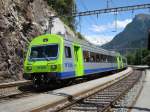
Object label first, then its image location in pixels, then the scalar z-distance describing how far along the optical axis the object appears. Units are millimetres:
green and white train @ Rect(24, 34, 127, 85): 8473
